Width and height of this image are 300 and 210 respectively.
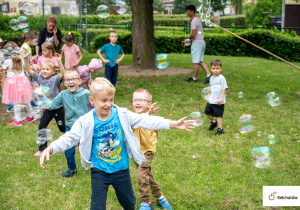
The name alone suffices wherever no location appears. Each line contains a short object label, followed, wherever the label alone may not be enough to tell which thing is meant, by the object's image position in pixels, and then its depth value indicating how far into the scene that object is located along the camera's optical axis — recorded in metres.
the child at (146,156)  3.82
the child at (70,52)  8.40
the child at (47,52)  6.83
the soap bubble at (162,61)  7.03
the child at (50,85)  5.30
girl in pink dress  7.18
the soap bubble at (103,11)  8.67
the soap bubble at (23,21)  8.33
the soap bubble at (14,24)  8.52
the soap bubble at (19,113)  5.97
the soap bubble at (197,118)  5.09
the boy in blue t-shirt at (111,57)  8.78
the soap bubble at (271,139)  5.81
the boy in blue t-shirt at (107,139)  3.10
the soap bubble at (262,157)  4.53
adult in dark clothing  8.83
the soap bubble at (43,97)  5.11
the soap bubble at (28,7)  9.28
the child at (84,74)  7.30
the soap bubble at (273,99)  6.39
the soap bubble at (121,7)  8.59
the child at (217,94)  6.27
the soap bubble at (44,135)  4.80
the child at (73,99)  4.51
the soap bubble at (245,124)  5.56
